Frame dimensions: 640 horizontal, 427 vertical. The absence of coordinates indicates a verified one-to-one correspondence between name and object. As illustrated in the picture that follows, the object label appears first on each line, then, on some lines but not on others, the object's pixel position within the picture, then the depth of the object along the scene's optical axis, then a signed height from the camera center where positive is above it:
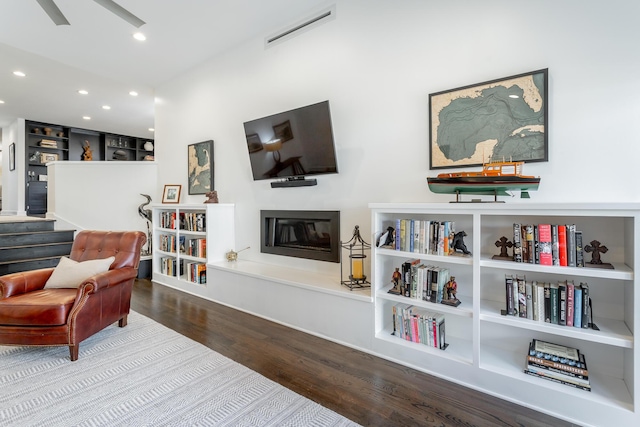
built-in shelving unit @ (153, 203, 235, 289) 3.81 -0.38
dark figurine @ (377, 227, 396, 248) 2.35 -0.22
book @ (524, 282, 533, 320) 1.84 -0.56
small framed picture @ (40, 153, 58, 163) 7.53 +1.45
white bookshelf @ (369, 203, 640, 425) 1.57 -0.68
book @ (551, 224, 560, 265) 1.75 -0.22
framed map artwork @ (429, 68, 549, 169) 2.02 +0.64
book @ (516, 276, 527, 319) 1.86 -0.57
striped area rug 1.66 -1.13
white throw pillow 2.62 -0.53
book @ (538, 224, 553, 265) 1.75 -0.22
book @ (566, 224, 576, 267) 1.70 -0.21
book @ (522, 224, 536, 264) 1.81 -0.22
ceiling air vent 3.00 +1.99
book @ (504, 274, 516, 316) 1.89 -0.56
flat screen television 2.87 +0.71
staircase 4.06 -0.46
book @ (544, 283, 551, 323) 1.77 -0.57
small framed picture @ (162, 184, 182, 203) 4.77 +0.31
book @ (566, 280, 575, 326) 1.71 -0.55
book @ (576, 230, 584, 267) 1.70 -0.24
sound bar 3.12 +0.31
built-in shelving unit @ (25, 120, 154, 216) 7.38 +1.77
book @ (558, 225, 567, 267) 1.73 -0.21
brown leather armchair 2.22 -0.69
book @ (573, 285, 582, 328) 1.69 -0.56
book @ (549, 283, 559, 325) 1.75 -0.56
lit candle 2.67 -0.52
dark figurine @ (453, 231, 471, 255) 2.07 -0.23
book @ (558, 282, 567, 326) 1.73 -0.56
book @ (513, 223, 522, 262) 1.86 -0.22
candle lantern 2.63 -0.46
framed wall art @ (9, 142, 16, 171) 7.30 +1.43
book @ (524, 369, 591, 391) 1.66 -0.99
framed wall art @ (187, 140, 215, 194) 4.25 +0.66
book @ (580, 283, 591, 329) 1.68 -0.57
